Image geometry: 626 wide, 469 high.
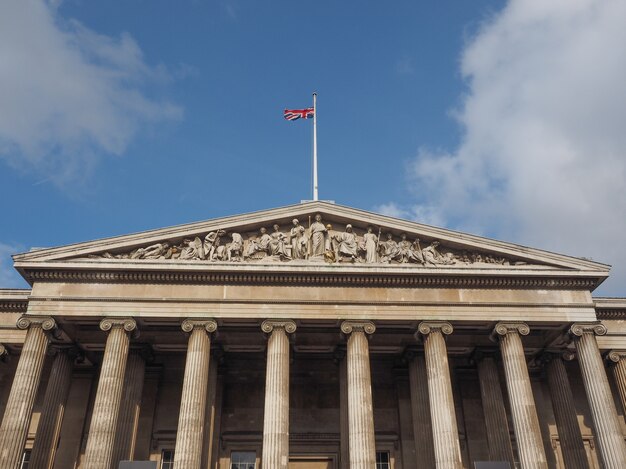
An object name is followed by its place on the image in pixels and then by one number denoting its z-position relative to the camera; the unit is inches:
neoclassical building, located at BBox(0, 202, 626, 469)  965.8
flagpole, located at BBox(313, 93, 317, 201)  1241.1
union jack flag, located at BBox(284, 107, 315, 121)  1384.1
